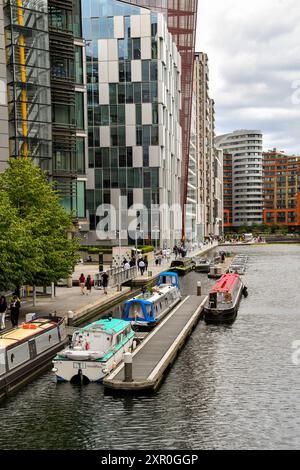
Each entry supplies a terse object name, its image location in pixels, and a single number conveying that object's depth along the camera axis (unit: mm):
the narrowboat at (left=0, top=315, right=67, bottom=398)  24750
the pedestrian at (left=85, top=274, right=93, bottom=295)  49281
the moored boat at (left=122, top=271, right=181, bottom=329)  37812
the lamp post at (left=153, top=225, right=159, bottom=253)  100094
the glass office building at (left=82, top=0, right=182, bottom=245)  98500
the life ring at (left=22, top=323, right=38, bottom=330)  29116
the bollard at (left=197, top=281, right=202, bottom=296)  51244
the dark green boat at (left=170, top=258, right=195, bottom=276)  74438
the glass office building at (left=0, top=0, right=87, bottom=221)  54031
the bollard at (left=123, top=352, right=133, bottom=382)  24417
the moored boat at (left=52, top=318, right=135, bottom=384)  26203
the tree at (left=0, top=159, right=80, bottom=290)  33156
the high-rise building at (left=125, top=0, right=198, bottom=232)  115119
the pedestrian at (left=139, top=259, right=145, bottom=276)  65188
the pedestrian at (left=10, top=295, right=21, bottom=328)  33875
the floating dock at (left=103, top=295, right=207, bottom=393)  24578
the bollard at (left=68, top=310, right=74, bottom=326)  35750
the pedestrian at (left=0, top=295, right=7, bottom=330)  33250
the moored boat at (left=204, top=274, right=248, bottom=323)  40969
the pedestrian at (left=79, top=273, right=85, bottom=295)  48594
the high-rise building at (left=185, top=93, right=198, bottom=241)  150612
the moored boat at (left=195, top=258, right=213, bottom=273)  80250
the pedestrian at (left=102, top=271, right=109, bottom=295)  50438
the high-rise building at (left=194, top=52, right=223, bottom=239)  180875
